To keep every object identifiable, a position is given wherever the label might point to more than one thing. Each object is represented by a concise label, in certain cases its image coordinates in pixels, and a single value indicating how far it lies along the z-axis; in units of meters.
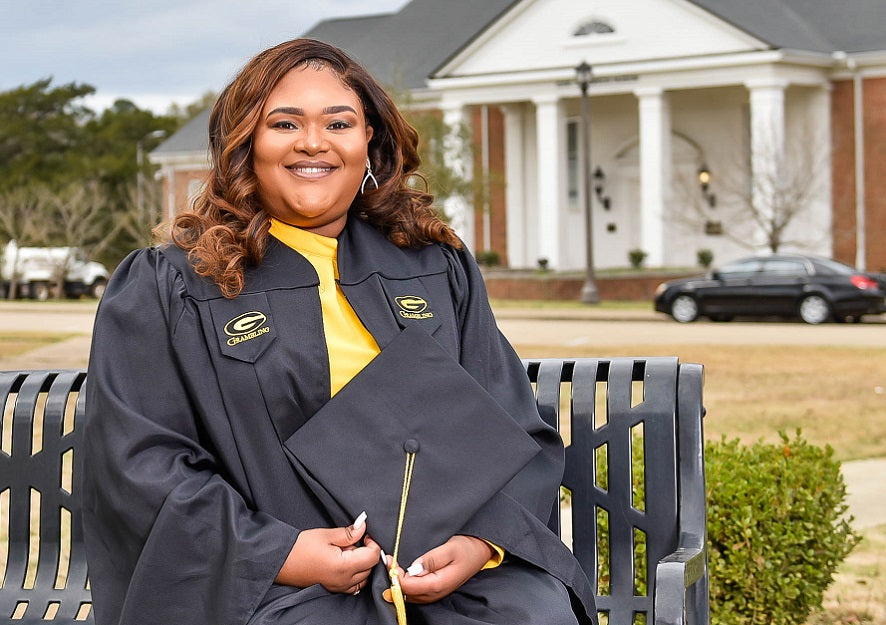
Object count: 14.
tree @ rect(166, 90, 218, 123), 80.19
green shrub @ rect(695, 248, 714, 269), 35.91
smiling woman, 3.00
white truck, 46.88
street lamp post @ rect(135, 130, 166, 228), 48.58
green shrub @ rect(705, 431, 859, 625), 4.73
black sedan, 25.42
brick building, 34.66
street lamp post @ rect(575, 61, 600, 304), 32.00
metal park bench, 3.75
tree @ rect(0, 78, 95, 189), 66.94
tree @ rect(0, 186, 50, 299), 48.88
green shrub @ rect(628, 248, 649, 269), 35.38
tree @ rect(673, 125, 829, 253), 33.28
